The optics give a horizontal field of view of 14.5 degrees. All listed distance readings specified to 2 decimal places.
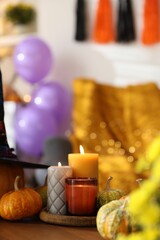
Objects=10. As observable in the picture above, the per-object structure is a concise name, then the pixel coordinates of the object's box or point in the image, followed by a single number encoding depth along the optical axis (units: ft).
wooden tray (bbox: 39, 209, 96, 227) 4.81
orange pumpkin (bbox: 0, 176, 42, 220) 5.02
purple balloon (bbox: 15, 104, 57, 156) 15.57
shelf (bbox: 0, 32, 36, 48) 18.39
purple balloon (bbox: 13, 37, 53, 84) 15.96
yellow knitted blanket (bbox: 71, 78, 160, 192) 13.06
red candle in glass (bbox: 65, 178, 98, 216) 4.85
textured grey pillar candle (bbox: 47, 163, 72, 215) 4.99
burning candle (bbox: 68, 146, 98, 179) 5.08
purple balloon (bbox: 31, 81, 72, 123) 15.97
